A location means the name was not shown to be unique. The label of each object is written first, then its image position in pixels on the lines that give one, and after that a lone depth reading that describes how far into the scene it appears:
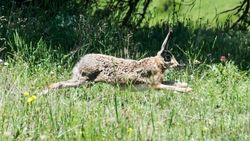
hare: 15.66
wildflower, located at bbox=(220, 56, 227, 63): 18.86
